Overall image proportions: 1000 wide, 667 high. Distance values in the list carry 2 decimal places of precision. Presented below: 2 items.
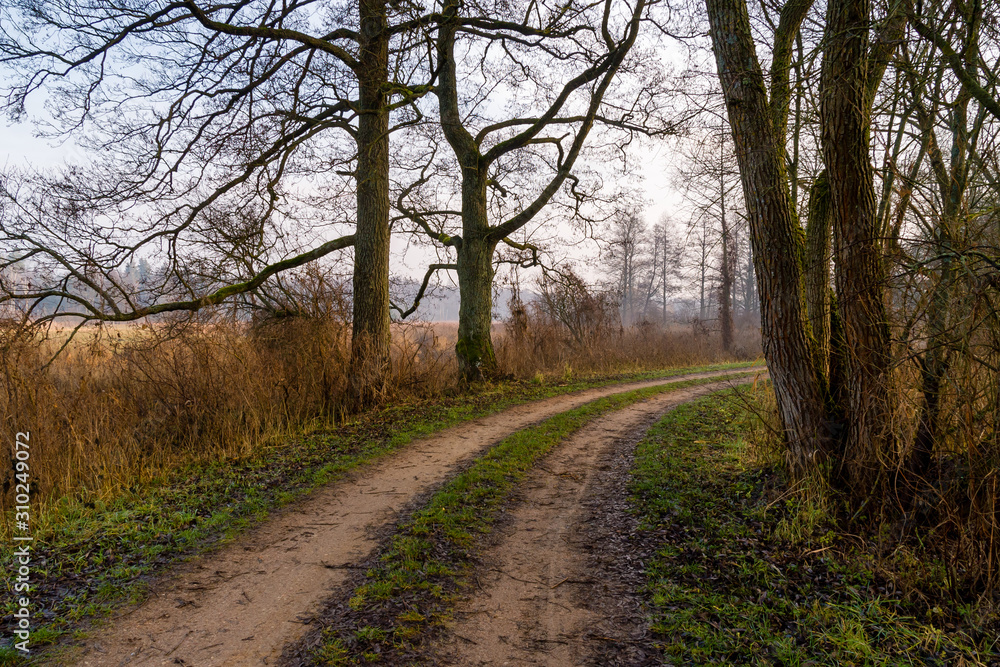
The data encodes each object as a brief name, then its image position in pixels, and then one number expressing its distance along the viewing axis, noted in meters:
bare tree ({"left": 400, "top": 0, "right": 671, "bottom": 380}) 12.51
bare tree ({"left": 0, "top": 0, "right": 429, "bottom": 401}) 8.04
